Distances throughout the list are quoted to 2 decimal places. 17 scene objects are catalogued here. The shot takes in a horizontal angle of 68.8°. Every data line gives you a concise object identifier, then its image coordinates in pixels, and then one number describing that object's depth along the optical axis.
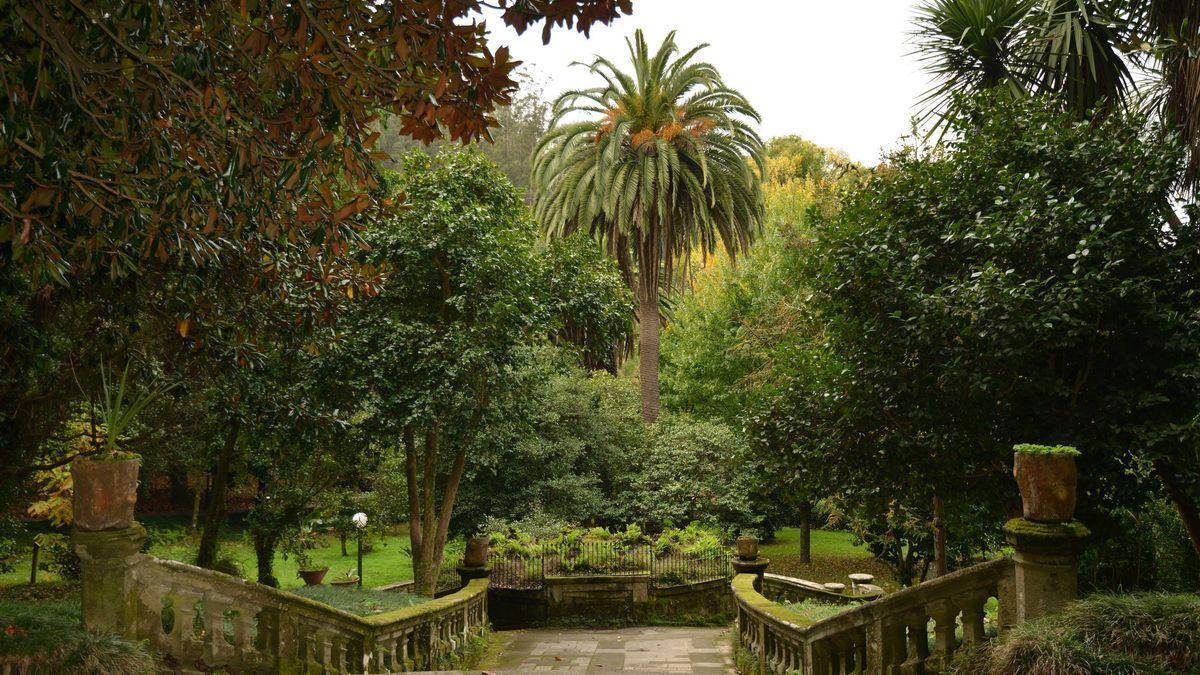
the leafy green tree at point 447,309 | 13.10
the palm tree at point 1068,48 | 8.99
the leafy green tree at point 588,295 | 15.49
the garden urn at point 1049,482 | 6.11
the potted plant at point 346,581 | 19.60
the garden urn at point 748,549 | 14.65
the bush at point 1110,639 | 5.36
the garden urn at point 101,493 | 6.63
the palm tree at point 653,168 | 24.77
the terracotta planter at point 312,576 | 19.36
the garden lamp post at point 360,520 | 17.34
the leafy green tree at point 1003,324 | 7.20
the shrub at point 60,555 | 18.41
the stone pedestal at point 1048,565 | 6.07
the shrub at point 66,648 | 6.02
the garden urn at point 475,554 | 15.17
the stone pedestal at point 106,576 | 6.65
